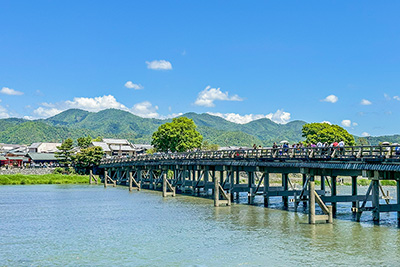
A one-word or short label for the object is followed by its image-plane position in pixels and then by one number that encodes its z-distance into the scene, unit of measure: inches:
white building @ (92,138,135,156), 5711.6
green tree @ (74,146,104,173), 3759.8
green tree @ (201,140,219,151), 5223.9
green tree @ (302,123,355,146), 4094.5
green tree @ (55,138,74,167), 3909.9
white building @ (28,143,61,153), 6358.3
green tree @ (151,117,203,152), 4003.4
